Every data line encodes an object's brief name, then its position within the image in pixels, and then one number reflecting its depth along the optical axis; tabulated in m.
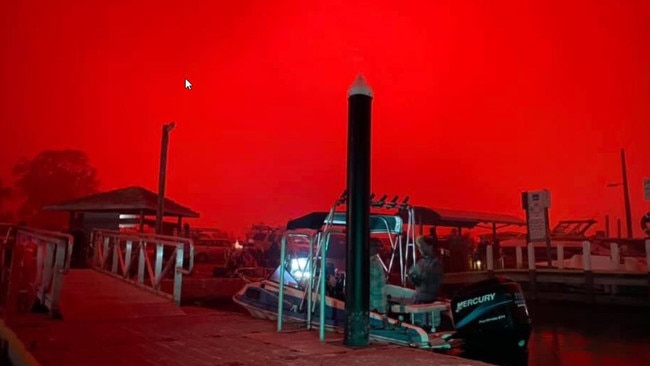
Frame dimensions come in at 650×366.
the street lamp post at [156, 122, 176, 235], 17.33
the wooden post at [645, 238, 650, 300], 14.44
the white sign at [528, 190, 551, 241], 17.80
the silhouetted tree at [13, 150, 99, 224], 45.50
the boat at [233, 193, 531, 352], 7.11
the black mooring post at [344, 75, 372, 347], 5.70
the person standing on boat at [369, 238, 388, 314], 7.66
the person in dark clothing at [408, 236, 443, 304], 8.17
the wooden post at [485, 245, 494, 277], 18.29
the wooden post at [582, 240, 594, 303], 15.72
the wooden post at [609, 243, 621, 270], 17.28
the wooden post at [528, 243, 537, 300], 17.09
